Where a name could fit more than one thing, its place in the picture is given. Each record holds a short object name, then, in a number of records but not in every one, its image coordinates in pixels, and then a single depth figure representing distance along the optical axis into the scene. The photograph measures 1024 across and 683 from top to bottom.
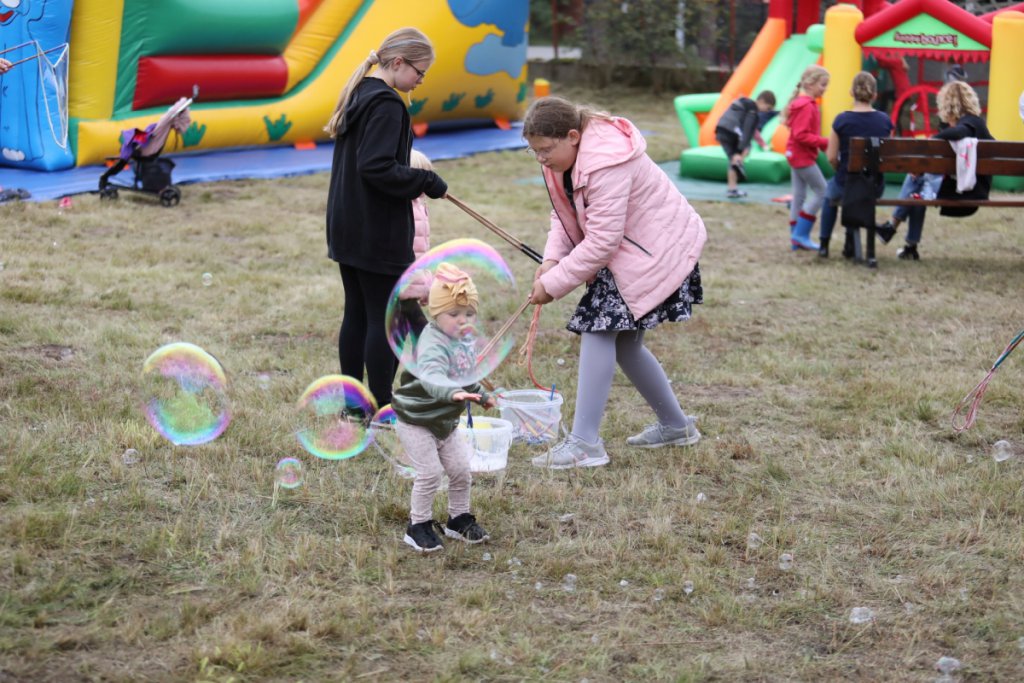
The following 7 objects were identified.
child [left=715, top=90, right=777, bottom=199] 11.80
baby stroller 9.88
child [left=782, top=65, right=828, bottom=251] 9.13
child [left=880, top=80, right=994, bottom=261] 8.73
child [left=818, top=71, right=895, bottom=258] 8.77
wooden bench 8.50
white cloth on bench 8.55
